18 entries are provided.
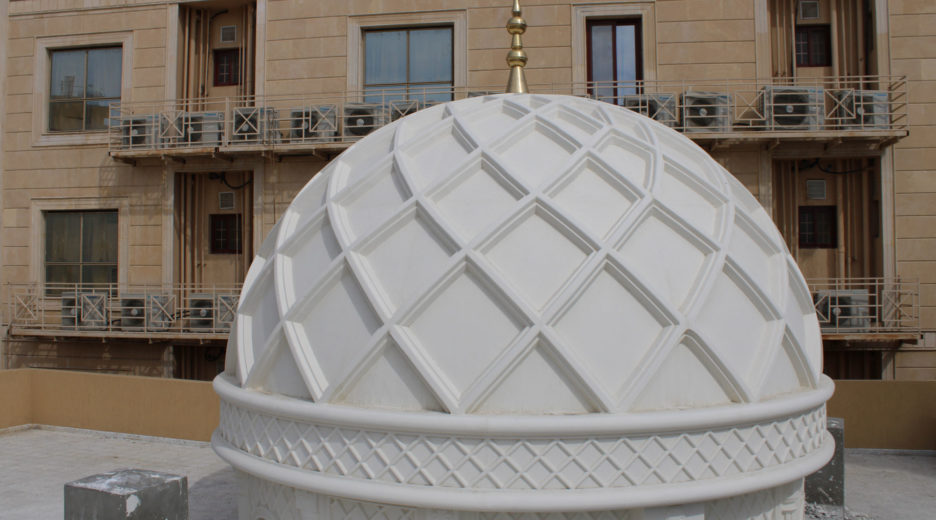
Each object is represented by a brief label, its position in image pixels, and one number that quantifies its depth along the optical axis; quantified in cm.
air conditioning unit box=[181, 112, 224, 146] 1989
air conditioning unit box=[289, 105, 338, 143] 1898
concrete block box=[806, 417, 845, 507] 1045
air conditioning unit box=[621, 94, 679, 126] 1767
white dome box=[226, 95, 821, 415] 481
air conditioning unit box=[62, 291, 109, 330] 2010
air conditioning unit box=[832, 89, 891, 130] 1728
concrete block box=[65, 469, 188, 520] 574
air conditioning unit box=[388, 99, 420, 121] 1875
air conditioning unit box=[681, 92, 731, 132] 1752
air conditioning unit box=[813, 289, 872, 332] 1695
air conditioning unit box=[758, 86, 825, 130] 1739
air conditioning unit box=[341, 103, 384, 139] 1881
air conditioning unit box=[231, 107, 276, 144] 1922
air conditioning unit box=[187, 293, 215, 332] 1955
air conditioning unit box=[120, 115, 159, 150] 2005
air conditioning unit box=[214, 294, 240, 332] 1916
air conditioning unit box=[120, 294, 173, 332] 1969
